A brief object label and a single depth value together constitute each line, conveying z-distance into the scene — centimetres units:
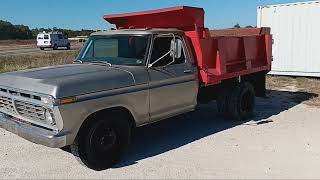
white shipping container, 989
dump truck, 366
